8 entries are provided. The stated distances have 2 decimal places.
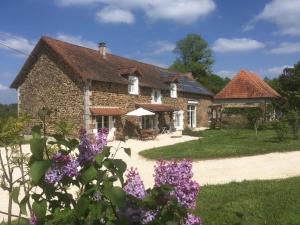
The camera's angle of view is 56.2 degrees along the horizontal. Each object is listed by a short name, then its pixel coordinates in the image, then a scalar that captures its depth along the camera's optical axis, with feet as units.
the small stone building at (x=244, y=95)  80.47
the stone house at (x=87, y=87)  51.40
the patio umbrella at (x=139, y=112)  55.94
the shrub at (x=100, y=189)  5.12
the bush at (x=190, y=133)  61.96
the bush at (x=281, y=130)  41.10
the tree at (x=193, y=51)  161.63
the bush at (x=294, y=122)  44.57
